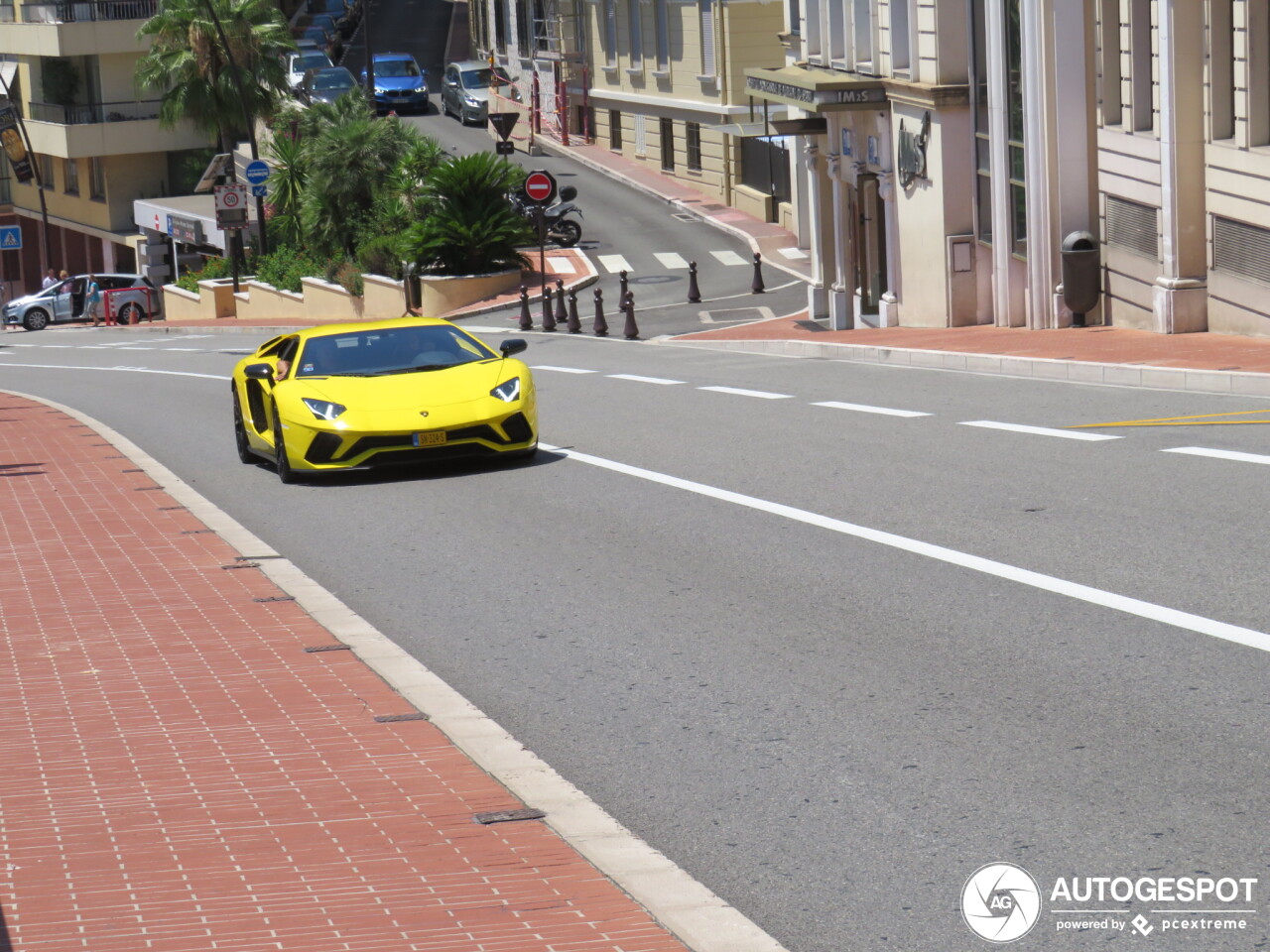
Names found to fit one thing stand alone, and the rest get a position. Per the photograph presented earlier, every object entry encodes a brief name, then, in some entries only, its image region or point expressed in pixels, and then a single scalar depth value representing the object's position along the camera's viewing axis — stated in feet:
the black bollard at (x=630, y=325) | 110.73
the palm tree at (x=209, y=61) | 197.47
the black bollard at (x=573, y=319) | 118.93
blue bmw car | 249.55
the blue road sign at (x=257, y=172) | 160.56
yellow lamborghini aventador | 47.39
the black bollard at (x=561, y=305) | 124.47
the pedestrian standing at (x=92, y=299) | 197.67
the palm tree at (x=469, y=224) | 149.28
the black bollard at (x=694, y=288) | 133.28
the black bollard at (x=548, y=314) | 123.63
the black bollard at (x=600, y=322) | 114.01
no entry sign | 128.26
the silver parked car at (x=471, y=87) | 238.48
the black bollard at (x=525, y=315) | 126.93
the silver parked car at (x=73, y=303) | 196.34
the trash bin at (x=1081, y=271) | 81.94
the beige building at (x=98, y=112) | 225.97
